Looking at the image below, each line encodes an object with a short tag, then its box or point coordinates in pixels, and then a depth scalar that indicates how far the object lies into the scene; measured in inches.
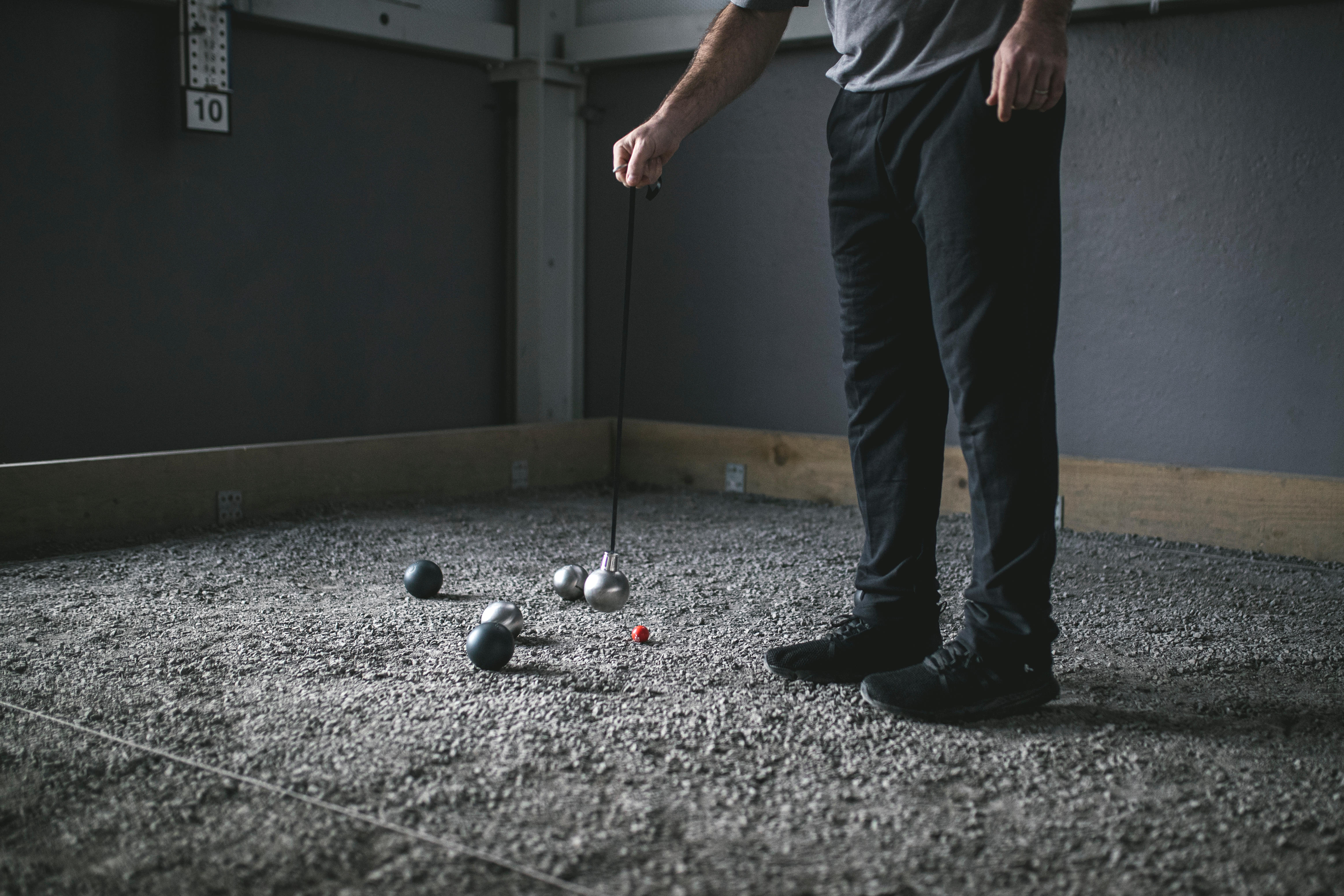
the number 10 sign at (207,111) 126.3
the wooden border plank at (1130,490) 113.6
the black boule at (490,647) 70.9
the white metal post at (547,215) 160.4
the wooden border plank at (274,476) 109.0
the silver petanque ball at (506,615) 78.1
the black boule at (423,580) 91.3
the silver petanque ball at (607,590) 82.1
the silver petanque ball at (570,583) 90.3
